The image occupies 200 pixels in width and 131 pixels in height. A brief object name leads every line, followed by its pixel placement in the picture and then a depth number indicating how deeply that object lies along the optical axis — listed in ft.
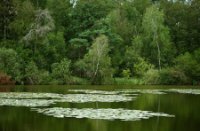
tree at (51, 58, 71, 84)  162.26
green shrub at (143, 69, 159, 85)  174.70
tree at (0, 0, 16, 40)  173.37
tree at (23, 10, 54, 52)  169.89
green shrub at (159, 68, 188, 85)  175.52
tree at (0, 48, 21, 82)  153.07
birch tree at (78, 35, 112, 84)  167.02
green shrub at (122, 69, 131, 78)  183.09
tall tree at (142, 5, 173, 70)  199.11
